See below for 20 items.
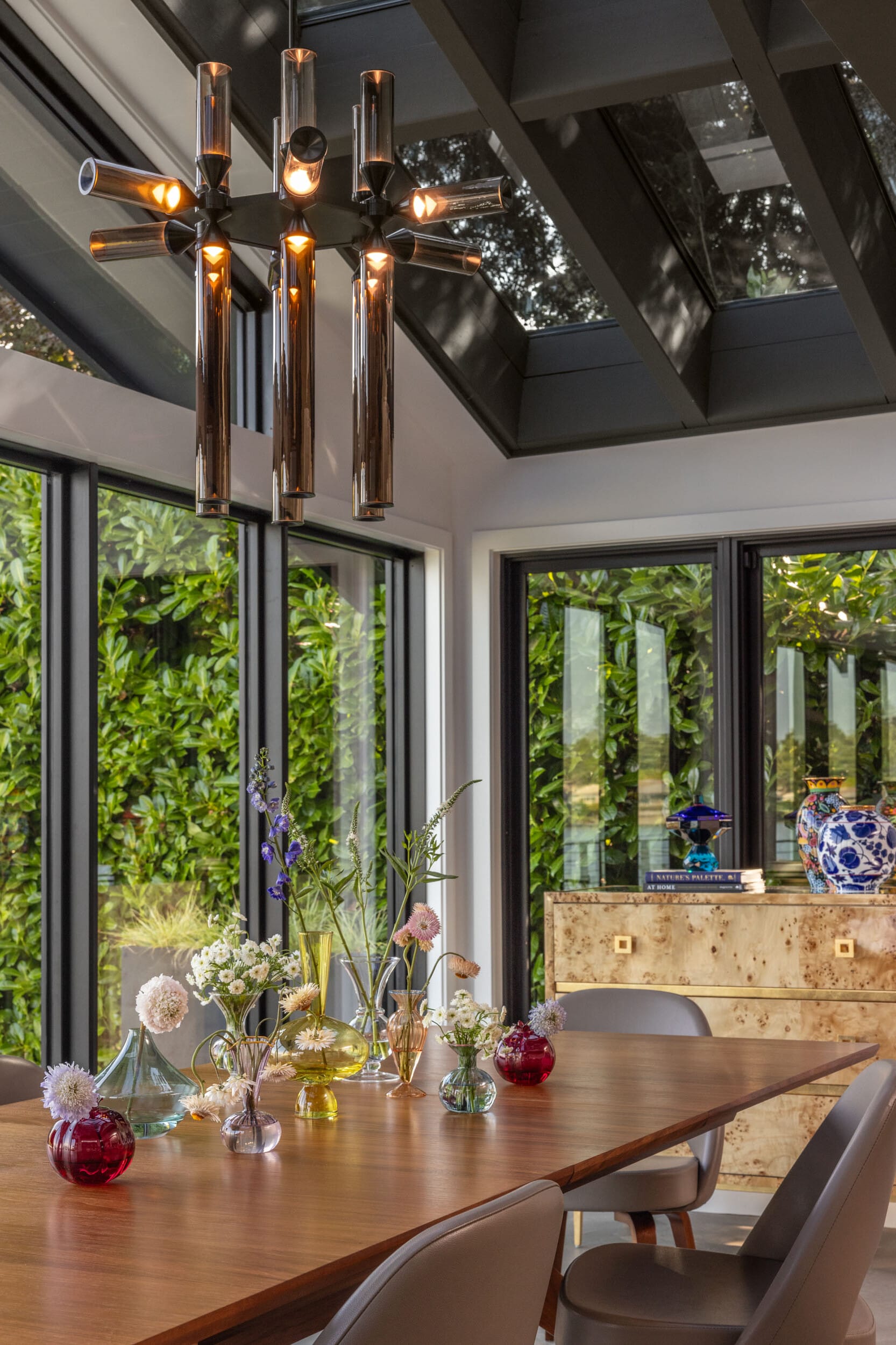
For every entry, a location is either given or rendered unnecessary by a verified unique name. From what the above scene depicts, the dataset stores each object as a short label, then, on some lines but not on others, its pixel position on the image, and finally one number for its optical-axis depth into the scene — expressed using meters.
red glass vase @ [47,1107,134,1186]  1.77
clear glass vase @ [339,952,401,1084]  2.53
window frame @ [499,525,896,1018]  4.88
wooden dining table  1.34
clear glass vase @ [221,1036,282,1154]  1.97
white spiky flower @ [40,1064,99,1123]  1.79
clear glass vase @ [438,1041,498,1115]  2.25
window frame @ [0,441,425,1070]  3.50
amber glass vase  2.43
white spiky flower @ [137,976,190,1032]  2.02
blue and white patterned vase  4.40
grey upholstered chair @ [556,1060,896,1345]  1.84
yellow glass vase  2.22
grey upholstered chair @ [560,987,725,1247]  3.10
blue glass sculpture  4.74
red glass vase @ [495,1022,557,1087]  2.50
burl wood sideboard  4.27
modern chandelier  2.01
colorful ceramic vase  4.55
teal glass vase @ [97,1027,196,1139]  2.07
